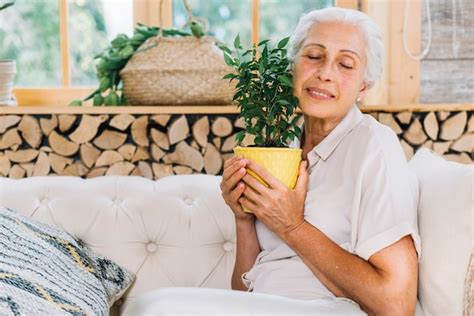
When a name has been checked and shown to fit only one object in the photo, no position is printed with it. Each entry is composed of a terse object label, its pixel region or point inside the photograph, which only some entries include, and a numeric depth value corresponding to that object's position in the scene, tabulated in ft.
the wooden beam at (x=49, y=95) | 9.59
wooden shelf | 8.27
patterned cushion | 4.36
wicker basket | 8.31
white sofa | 6.84
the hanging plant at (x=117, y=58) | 8.66
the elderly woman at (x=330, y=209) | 5.02
